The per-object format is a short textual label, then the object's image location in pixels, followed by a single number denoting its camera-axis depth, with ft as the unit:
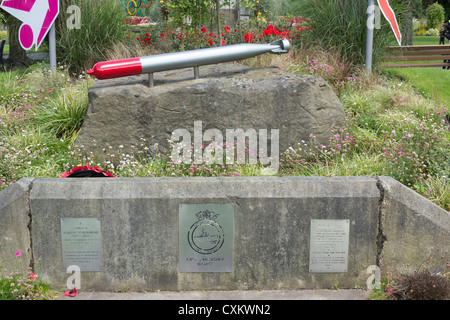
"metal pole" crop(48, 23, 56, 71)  24.03
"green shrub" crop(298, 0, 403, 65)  27.55
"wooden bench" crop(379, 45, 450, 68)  34.20
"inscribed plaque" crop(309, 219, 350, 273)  12.98
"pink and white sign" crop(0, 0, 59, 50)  23.45
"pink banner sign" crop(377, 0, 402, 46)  26.25
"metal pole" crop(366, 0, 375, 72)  25.73
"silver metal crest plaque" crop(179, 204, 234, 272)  12.88
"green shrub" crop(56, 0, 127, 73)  27.20
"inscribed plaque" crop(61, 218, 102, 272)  12.82
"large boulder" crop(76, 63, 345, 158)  17.43
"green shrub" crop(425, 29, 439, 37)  103.91
